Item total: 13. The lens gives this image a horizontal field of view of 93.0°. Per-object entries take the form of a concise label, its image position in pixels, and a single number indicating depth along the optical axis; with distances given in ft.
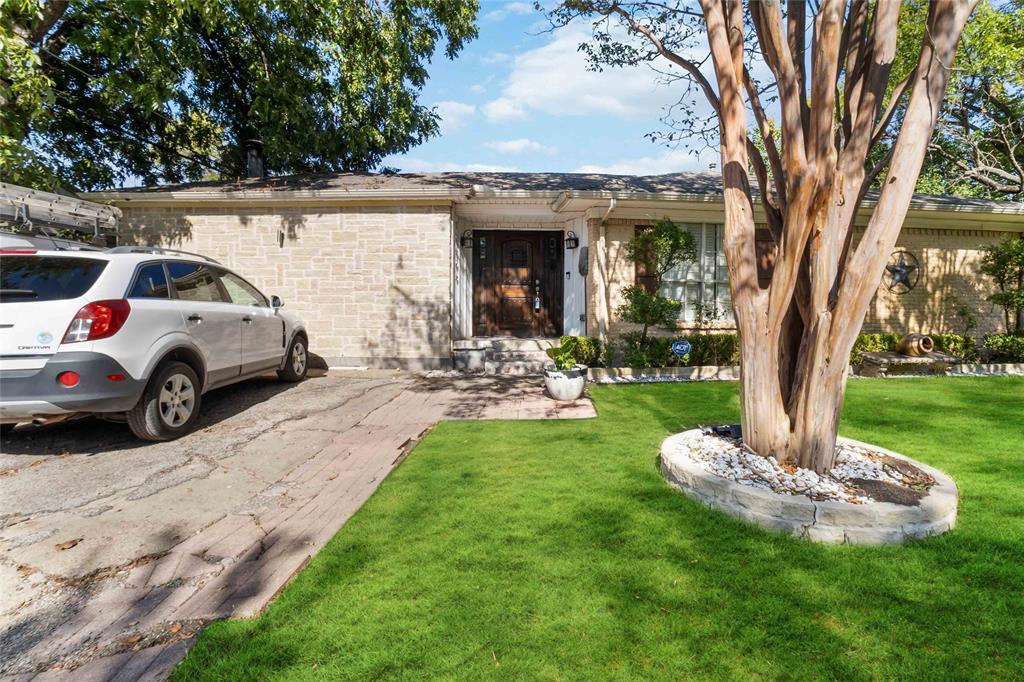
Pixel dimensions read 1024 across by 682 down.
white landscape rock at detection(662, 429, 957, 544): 8.68
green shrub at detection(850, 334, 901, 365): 30.27
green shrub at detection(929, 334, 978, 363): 31.27
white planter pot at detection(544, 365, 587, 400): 21.42
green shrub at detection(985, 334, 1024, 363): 30.48
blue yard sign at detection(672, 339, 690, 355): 26.89
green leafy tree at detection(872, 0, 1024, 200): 33.73
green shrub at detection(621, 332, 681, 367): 27.66
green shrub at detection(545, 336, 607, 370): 27.19
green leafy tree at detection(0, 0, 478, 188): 26.68
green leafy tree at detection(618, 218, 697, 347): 25.57
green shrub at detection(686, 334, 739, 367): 28.58
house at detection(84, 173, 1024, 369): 28.96
